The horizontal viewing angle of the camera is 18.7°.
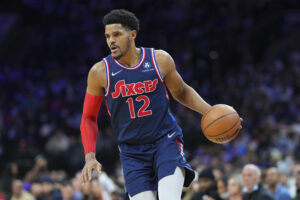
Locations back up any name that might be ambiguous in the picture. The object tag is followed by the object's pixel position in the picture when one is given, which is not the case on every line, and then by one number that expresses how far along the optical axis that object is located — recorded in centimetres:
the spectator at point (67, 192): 1824
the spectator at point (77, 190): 1913
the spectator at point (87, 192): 1682
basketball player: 816
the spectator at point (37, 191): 1932
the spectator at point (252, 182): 1279
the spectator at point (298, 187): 1447
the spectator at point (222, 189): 1459
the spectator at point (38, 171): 2120
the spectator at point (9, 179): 2064
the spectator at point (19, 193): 1859
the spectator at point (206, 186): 1390
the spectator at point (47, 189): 1870
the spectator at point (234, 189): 1328
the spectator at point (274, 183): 1469
